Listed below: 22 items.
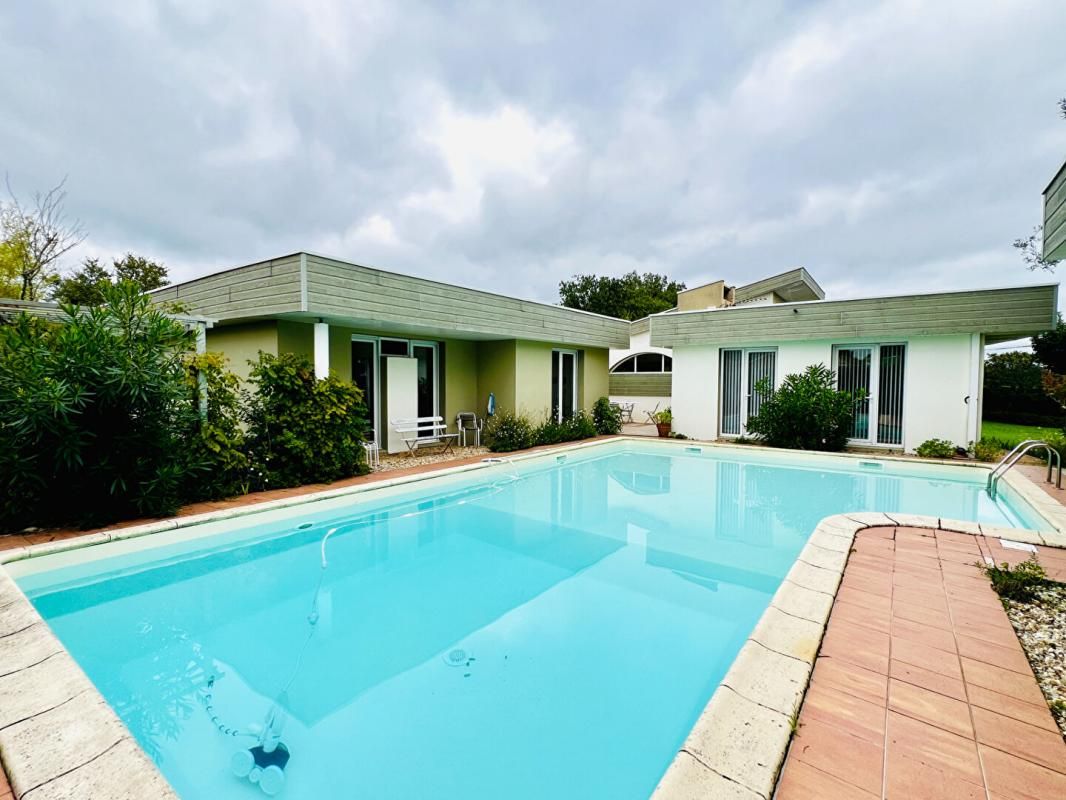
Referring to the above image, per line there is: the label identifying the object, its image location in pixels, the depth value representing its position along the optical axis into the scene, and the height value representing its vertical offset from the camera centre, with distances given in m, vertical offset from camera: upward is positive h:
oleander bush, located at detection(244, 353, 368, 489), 7.68 -0.57
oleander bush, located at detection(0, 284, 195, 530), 5.21 -0.29
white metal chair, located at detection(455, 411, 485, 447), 12.95 -0.96
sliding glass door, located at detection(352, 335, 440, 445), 10.88 +0.49
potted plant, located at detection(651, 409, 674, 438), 14.55 -1.00
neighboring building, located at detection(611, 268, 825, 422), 19.20 +1.80
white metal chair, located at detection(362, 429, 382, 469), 9.43 -1.35
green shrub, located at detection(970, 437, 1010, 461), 10.19 -1.33
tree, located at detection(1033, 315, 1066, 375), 16.92 +1.43
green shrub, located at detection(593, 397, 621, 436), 15.33 -0.96
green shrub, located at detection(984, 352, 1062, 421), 17.52 +0.00
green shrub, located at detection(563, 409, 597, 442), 13.75 -1.13
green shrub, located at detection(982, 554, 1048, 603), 3.59 -1.49
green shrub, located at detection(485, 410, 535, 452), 11.67 -1.11
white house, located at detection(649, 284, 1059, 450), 10.53 +0.92
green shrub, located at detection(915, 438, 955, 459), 10.70 -1.35
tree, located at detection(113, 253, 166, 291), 23.69 +5.93
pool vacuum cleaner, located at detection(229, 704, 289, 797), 2.46 -2.00
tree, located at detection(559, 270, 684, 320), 39.69 +8.40
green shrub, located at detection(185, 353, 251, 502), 6.84 -0.74
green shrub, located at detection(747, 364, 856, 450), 11.41 -0.59
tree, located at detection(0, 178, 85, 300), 17.23 +5.59
